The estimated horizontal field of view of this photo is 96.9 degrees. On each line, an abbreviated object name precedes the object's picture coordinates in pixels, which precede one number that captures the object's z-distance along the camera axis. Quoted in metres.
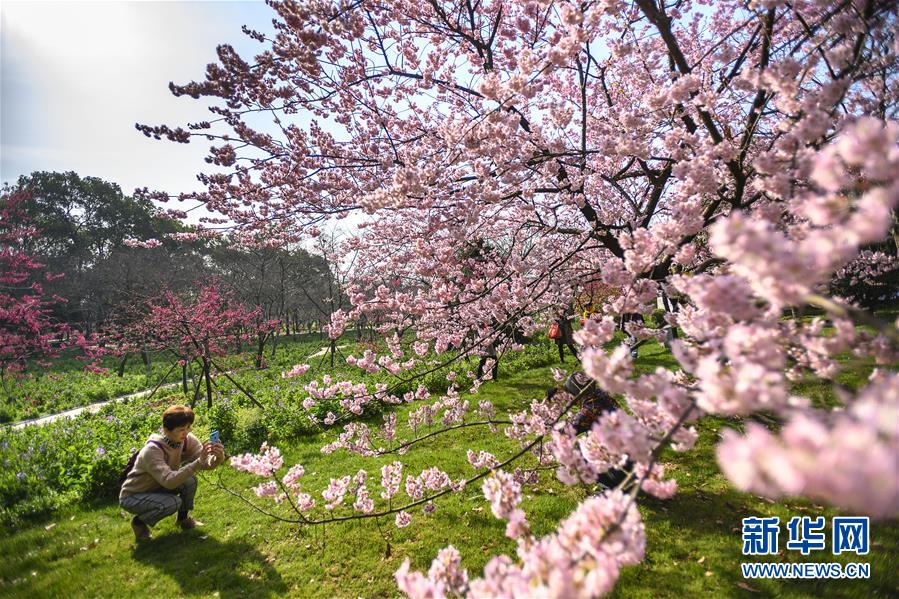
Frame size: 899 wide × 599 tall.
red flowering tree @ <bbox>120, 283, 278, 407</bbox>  10.90
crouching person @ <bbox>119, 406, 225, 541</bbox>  4.41
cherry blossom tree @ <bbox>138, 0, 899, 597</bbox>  1.01
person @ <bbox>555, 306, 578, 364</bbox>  10.61
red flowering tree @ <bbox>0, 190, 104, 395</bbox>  8.74
